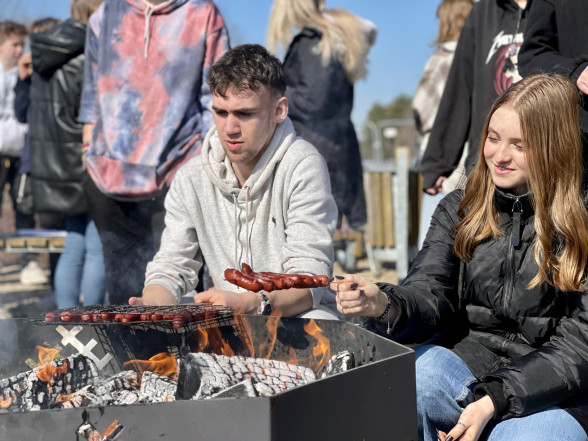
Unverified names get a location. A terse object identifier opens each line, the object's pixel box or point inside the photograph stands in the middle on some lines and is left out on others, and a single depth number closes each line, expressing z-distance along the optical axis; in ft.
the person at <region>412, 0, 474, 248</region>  17.06
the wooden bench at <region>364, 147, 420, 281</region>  25.04
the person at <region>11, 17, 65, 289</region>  19.35
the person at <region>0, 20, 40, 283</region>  20.98
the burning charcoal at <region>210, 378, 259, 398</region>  7.72
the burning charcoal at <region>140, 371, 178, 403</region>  8.20
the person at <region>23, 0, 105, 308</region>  15.72
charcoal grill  6.14
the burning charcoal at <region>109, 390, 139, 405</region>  8.13
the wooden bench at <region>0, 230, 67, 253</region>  20.24
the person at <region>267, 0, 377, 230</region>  16.31
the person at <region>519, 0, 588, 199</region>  10.11
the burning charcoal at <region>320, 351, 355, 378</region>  7.97
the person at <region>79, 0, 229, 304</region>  12.87
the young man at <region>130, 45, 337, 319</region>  9.77
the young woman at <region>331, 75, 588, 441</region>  7.37
